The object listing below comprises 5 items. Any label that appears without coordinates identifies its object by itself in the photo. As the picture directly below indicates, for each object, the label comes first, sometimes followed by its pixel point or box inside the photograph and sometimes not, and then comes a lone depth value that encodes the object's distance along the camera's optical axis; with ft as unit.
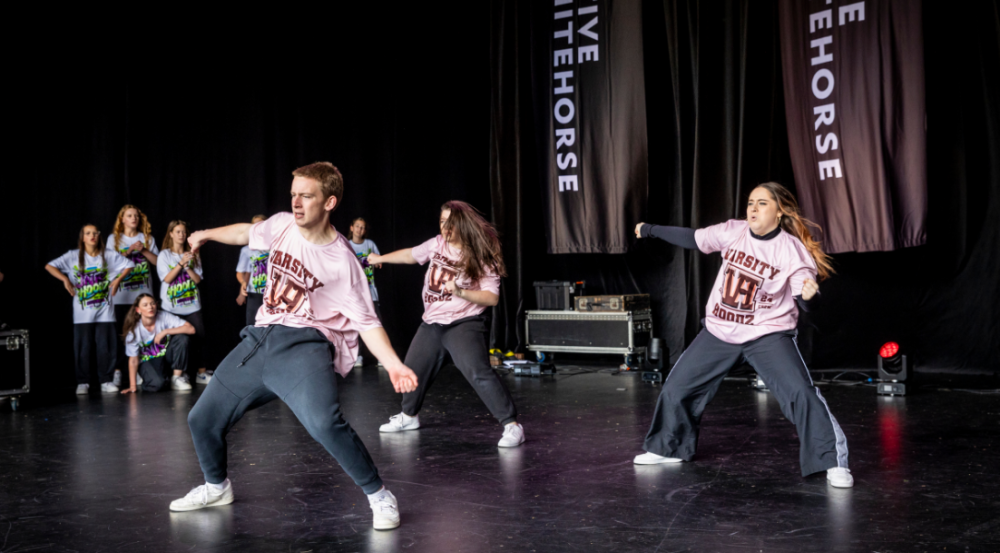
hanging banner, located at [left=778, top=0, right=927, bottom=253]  23.58
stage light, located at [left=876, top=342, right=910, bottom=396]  22.09
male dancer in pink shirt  10.90
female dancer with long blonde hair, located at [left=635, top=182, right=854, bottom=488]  13.23
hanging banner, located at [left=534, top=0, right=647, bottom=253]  29.48
